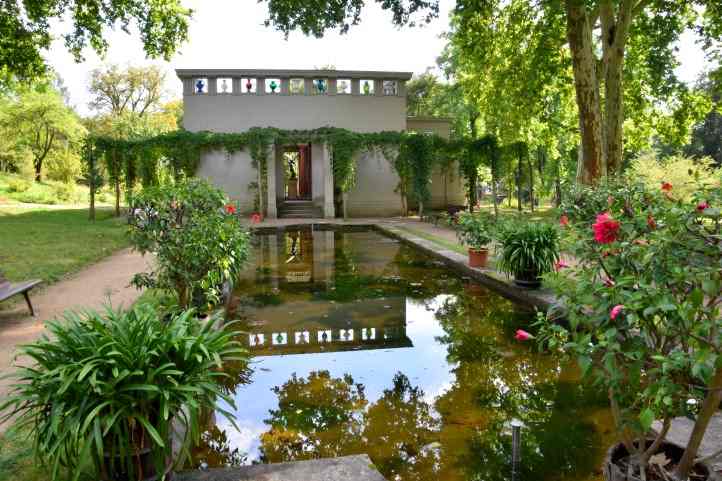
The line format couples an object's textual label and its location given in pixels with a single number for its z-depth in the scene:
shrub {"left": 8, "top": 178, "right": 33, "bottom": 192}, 27.98
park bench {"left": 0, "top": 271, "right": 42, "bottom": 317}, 5.24
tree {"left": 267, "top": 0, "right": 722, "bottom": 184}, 10.62
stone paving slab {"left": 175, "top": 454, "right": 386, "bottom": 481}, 2.42
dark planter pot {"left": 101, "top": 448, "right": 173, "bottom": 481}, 2.21
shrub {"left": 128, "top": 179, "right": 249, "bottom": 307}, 4.79
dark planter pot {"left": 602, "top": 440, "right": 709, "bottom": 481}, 2.13
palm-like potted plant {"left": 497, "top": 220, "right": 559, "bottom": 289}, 6.77
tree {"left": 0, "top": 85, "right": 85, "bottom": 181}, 30.81
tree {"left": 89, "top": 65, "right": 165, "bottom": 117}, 42.75
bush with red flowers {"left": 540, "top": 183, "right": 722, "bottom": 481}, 1.84
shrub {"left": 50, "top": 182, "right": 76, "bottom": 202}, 28.07
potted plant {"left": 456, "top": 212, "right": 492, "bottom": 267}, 8.41
